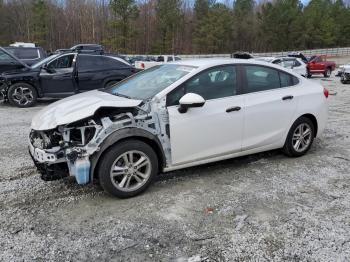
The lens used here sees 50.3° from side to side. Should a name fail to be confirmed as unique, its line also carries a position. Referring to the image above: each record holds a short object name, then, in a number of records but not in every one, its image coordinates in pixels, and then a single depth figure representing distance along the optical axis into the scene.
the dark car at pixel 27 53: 16.45
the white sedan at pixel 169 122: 4.02
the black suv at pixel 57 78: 10.73
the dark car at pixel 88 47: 18.58
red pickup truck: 24.38
